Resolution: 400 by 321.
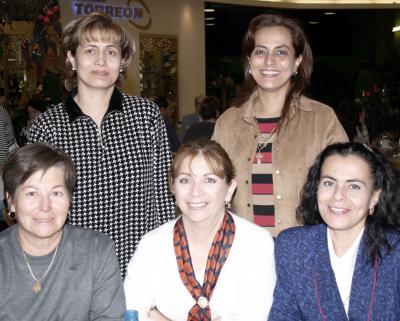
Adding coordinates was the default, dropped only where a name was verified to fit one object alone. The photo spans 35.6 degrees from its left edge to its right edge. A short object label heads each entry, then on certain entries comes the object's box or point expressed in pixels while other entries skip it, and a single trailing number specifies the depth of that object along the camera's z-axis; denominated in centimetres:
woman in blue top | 218
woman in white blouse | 227
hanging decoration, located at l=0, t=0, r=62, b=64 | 313
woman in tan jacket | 276
